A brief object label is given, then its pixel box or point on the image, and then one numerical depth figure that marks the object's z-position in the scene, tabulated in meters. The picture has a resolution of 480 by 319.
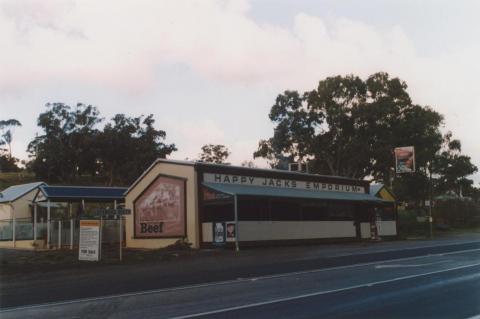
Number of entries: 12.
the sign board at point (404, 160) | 51.50
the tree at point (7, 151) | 107.62
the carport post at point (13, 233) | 34.94
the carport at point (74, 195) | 32.84
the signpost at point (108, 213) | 21.75
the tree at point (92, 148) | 72.88
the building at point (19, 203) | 43.00
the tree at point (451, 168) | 75.38
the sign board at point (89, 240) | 22.19
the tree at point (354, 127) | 57.91
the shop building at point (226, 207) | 30.34
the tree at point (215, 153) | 79.44
